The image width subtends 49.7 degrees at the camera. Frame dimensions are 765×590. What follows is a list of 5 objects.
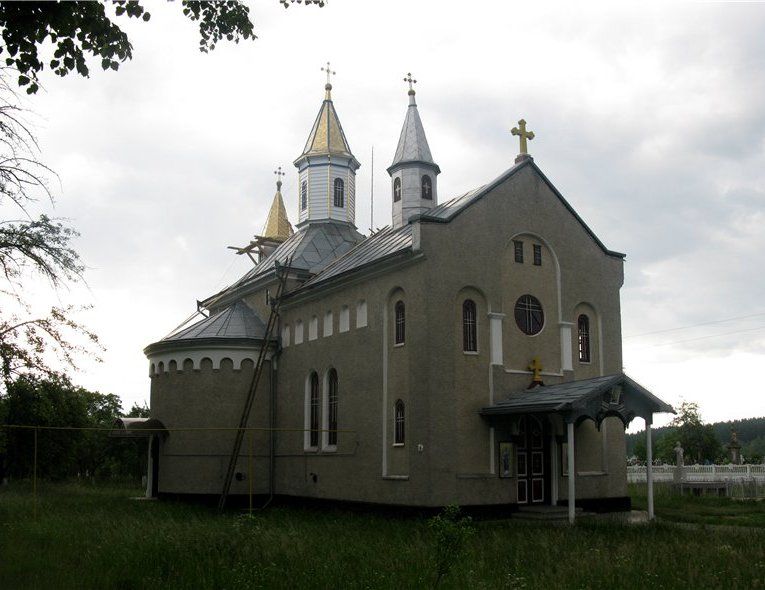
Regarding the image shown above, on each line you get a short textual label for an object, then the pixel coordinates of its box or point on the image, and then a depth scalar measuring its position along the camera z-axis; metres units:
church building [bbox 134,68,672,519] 21.83
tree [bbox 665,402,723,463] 62.19
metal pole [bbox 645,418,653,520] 21.23
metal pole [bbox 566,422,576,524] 19.66
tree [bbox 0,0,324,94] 9.16
